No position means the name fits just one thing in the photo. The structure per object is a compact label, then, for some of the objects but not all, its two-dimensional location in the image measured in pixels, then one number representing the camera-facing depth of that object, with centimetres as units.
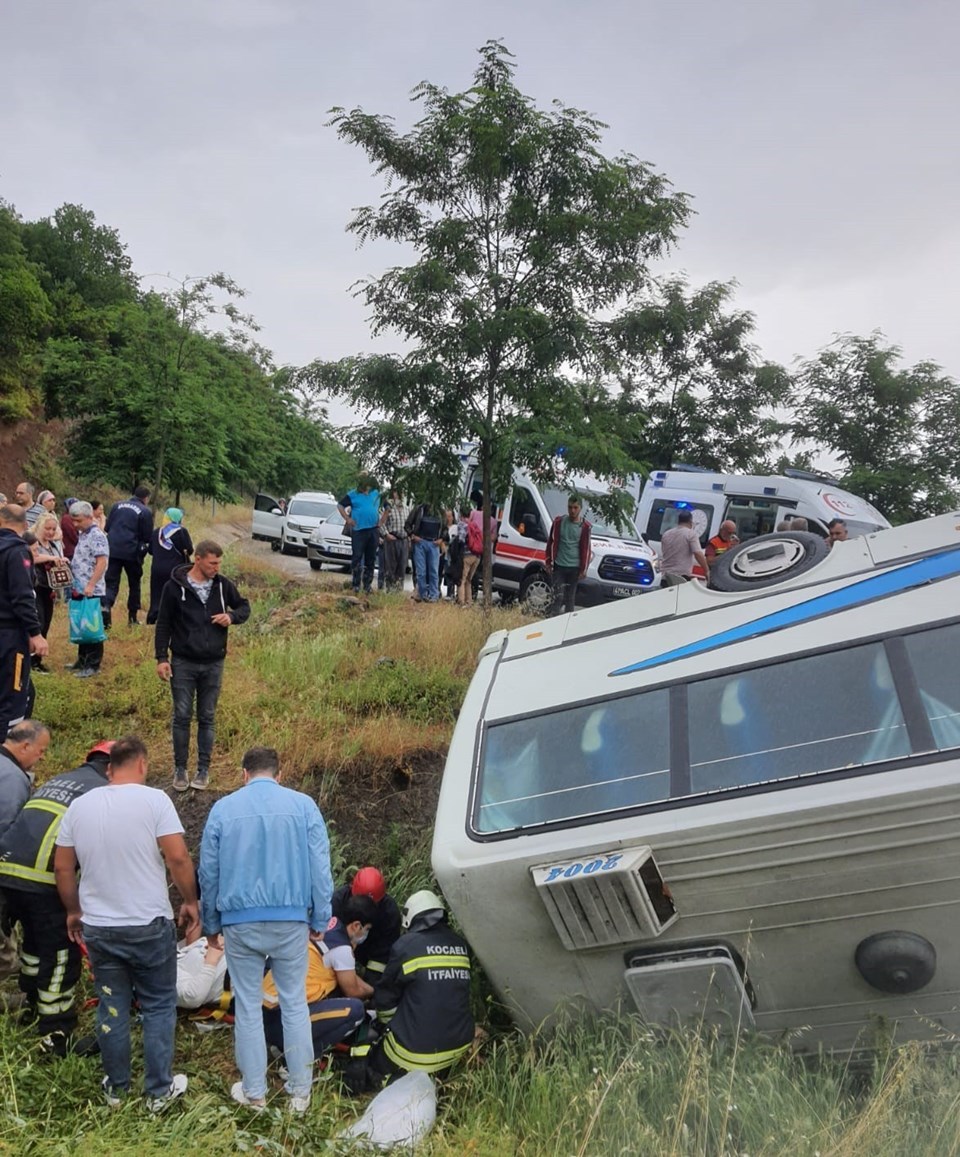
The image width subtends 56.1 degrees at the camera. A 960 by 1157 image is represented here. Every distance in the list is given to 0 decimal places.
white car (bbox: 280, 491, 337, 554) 2095
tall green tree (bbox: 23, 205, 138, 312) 3866
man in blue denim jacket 375
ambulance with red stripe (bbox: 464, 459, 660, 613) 1262
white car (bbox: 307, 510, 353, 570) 1758
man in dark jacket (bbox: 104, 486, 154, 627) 922
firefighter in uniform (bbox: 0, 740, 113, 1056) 385
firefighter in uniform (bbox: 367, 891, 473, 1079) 404
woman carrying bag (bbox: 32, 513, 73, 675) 749
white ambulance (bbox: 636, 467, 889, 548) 1448
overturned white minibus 324
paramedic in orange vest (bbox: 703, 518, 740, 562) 1146
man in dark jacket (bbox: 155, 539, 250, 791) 598
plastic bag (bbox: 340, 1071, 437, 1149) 353
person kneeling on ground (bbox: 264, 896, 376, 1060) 437
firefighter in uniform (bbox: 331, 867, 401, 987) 473
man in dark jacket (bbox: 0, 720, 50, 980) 404
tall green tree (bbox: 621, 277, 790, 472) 1855
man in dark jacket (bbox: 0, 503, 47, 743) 552
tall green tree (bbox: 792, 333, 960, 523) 1820
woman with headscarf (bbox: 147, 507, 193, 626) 823
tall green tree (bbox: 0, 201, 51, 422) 2777
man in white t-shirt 362
